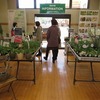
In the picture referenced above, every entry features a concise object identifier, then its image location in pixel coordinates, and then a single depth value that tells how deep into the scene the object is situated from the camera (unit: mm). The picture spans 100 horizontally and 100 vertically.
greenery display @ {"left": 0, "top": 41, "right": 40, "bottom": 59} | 3572
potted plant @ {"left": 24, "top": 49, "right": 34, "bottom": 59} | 3406
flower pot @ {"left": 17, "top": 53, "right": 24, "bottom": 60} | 3446
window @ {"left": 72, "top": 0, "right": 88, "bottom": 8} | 7977
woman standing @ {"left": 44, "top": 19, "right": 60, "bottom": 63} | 5144
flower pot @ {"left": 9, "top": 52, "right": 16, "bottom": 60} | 3392
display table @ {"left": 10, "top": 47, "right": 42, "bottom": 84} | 3410
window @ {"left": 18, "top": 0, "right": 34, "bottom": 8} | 8047
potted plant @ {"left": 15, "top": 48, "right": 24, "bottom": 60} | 3462
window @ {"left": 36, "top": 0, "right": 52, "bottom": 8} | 8013
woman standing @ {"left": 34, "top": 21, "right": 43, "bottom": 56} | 5906
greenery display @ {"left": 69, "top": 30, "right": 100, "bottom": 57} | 3453
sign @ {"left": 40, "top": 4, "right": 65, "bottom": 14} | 7605
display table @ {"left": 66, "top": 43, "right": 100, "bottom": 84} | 3317
